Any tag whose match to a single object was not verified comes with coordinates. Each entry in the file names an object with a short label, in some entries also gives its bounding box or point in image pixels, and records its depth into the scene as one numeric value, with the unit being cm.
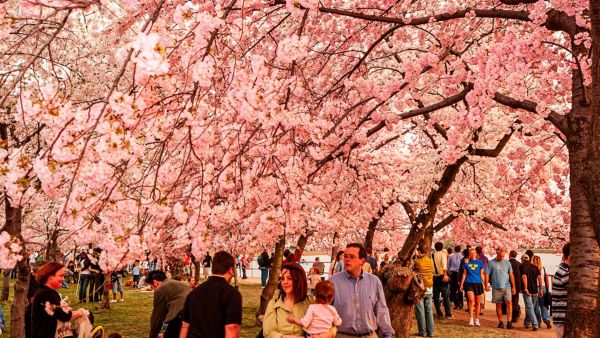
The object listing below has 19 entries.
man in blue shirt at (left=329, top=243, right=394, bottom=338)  524
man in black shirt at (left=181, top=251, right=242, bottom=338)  479
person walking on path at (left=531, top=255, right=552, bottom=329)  1348
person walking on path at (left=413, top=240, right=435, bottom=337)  1173
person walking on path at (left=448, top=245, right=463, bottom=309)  1602
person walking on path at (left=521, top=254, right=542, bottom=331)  1291
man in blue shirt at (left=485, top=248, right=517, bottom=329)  1284
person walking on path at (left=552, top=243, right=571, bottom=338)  717
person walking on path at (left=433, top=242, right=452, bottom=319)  1454
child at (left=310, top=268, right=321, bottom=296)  1381
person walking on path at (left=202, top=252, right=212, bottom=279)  2809
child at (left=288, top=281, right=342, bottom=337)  500
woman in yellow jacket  509
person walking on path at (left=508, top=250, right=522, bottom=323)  1328
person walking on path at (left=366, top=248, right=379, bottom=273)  1420
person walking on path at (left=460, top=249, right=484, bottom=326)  1334
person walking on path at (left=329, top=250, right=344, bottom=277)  1273
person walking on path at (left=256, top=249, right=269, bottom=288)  2405
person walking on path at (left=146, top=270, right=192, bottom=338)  693
